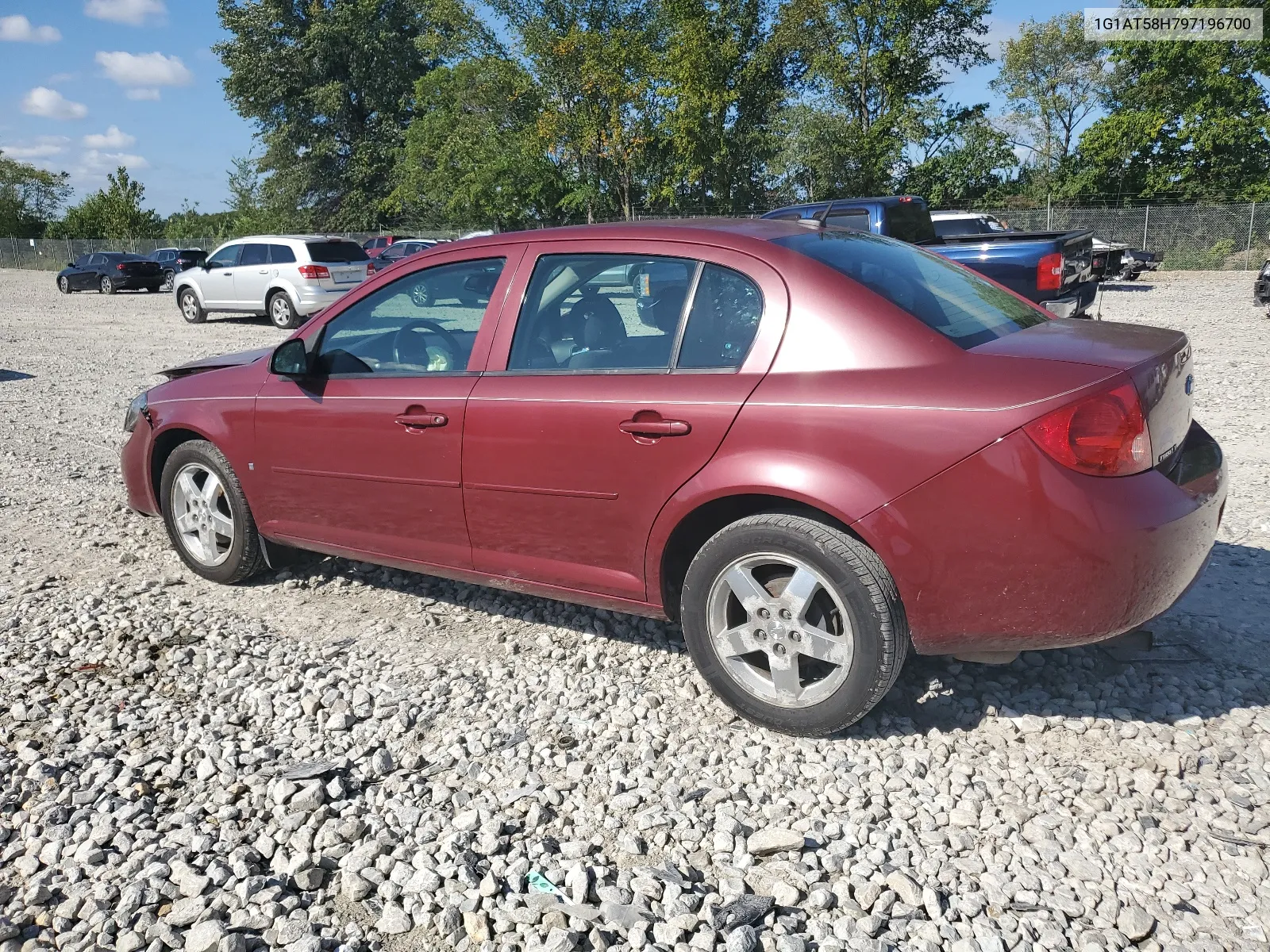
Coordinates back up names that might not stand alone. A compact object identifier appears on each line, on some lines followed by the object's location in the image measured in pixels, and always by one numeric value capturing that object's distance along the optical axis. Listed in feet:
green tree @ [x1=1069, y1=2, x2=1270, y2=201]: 127.24
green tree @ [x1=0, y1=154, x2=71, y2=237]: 222.07
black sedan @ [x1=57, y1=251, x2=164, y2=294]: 106.52
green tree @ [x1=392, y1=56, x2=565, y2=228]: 141.08
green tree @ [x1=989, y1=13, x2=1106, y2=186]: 178.60
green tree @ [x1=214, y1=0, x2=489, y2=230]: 180.75
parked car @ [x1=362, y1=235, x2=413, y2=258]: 115.53
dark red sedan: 9.37
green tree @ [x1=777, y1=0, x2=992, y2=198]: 127.44
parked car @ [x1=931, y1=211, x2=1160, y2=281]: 39.99
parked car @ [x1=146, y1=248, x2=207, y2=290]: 119.34
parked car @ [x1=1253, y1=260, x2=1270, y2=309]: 54.19
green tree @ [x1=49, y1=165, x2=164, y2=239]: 203.31
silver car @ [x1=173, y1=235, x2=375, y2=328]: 62.95
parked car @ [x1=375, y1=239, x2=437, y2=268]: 92.63
